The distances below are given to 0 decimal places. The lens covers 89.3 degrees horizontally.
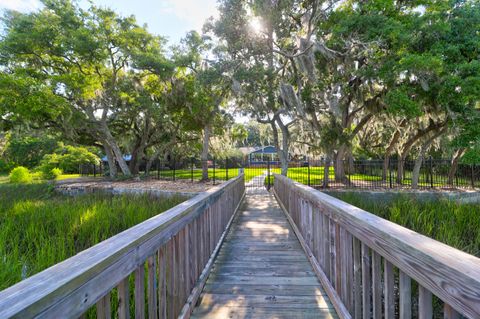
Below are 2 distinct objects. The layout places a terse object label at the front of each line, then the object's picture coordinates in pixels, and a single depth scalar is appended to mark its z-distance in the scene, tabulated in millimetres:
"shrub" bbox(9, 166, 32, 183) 14489
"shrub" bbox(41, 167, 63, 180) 16797
